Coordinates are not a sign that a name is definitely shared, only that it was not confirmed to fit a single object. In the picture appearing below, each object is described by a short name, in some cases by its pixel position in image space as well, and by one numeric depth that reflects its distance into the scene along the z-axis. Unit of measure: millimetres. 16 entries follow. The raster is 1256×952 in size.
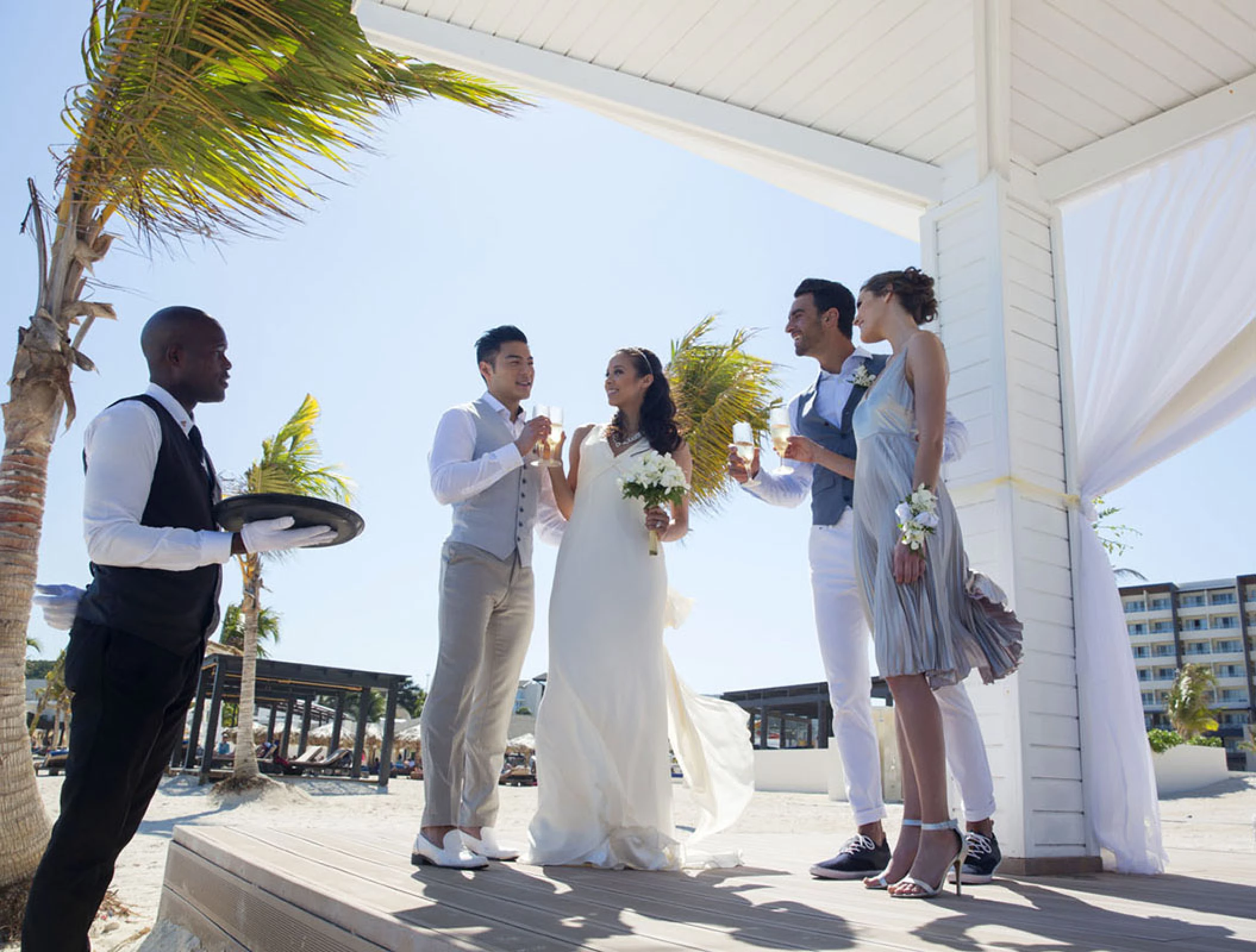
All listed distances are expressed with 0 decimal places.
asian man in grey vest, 3178
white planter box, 20016
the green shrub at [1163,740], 20234
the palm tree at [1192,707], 34188
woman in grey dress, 2557
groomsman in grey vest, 3223
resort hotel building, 72000
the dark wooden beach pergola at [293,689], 21203
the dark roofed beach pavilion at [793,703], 26406
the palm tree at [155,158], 4504
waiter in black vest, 2070
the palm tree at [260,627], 28562
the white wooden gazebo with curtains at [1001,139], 4020
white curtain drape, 4035
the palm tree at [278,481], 15555
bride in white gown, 3270
